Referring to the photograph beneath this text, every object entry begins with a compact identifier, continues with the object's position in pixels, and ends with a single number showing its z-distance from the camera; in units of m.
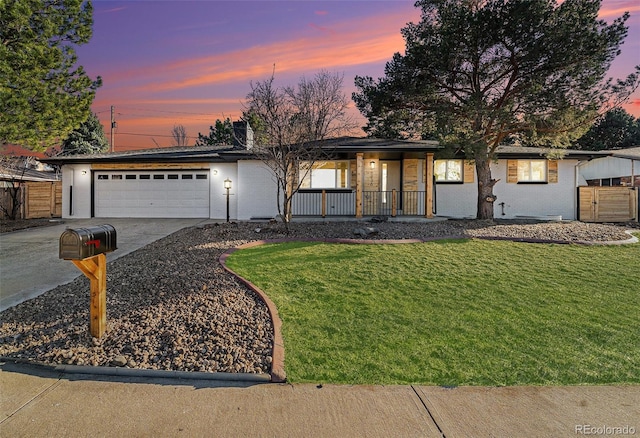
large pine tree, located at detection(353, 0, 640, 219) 9.43
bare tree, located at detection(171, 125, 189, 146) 43.38
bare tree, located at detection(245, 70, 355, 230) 9.38
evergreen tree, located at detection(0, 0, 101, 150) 9.30
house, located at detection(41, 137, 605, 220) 13.45
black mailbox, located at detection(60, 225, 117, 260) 3.10
